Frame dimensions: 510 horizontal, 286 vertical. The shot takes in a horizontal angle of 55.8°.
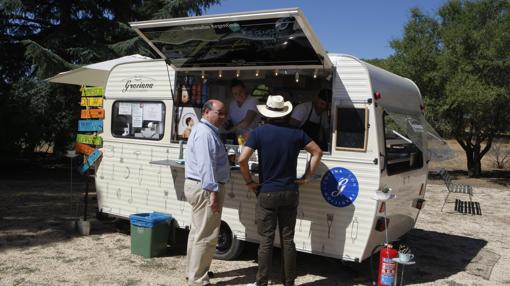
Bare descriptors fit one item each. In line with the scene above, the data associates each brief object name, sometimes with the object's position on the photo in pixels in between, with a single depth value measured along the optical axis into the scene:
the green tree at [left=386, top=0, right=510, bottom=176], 16.20
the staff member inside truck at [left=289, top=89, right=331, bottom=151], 5.76
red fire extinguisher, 4.80
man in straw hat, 4.71
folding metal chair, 11.01
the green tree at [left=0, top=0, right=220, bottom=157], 14.51
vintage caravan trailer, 4.99
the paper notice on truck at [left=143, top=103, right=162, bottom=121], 6.49
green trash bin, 5.96
